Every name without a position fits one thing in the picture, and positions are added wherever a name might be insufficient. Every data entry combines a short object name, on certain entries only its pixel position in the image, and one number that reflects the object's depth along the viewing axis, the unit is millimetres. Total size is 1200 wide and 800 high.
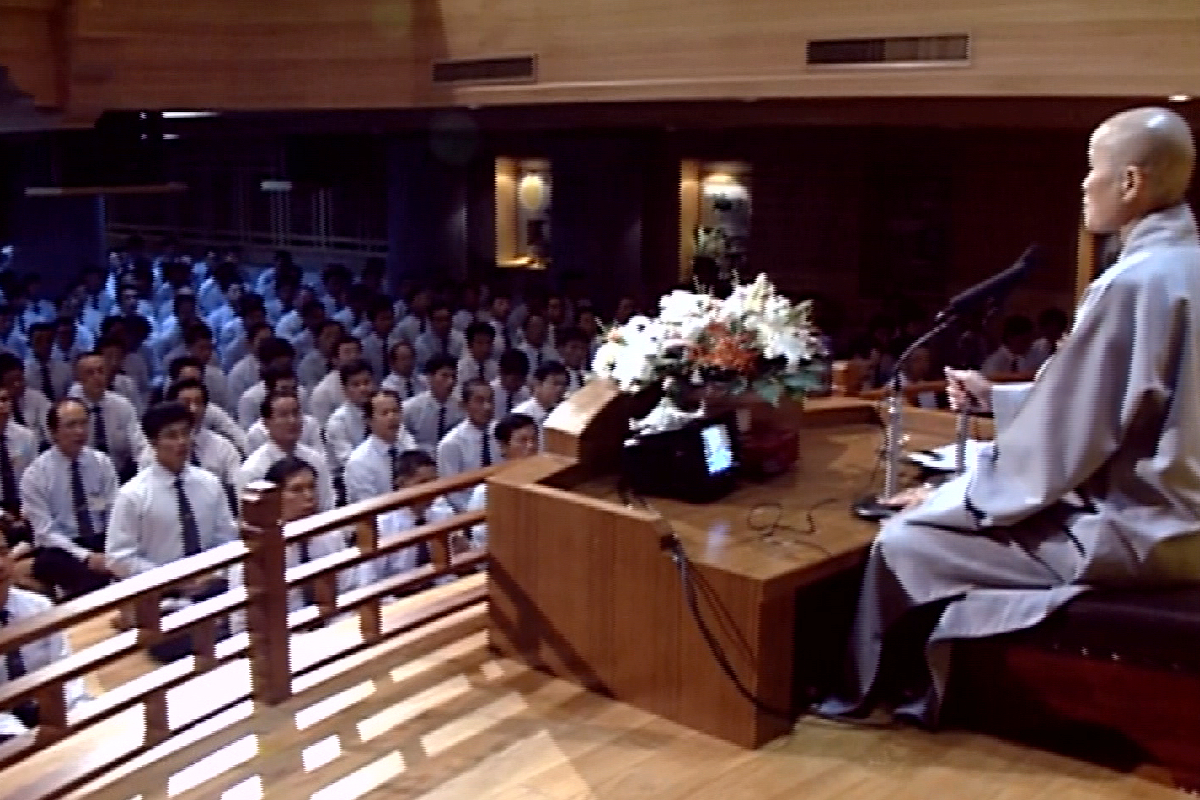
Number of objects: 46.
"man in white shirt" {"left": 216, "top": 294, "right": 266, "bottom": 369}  9477
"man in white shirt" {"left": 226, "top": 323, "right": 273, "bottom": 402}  8789
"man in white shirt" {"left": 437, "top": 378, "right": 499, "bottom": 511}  6652
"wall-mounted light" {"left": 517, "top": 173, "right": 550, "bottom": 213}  13211
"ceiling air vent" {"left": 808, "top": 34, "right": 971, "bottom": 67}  5434
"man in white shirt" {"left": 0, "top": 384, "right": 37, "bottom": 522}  6441
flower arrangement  3711
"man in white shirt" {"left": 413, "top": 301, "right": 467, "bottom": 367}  9461
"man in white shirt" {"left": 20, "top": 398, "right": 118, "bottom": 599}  6180
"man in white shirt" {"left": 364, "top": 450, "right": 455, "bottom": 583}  5449
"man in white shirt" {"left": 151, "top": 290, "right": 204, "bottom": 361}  9820
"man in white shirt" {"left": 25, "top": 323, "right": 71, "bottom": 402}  8609
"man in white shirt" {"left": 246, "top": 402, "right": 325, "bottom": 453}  6729
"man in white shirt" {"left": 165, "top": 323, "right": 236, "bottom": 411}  8445
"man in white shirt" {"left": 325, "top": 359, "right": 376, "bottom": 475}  7152
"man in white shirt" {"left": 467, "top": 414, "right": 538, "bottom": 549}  6023
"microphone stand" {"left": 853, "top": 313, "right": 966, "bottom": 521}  3600
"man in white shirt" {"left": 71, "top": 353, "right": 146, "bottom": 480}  7352
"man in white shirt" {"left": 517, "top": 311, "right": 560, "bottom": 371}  9258
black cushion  2971
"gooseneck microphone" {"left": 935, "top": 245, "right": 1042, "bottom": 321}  3283
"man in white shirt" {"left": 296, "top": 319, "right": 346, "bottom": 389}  8527
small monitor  3688
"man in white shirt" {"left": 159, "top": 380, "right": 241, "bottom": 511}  6426
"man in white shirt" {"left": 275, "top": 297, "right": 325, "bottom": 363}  9398
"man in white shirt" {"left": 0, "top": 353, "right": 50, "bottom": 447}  7129
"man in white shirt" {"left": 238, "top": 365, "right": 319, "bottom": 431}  7059
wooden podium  3217
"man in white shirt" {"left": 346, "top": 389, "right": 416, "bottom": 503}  6277
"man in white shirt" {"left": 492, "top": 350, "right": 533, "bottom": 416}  7934
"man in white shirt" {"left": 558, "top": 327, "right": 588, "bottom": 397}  8438
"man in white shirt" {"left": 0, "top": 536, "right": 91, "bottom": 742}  3869
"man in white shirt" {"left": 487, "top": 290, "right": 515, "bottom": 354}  9797
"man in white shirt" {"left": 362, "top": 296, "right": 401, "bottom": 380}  9492
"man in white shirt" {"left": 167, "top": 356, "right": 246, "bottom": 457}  6991
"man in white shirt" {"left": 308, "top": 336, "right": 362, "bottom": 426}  7961
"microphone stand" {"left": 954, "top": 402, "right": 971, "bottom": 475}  3783
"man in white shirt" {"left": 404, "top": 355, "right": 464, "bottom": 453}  7551
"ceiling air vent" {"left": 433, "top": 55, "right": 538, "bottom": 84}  7102
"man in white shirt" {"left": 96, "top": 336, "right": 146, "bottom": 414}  8047
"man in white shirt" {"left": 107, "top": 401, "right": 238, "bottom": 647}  5402
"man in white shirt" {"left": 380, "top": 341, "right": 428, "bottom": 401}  8273
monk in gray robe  2982
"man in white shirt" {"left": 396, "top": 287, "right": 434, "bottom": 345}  9859
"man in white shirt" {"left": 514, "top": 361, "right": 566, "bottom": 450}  7254
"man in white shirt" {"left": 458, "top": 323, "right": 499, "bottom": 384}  8641
